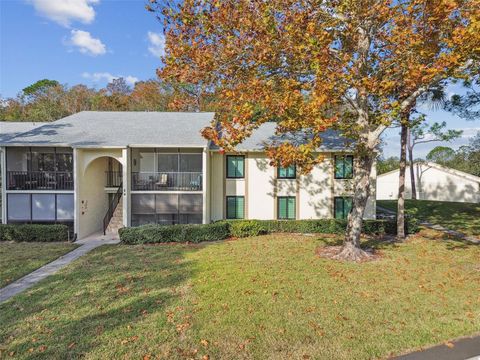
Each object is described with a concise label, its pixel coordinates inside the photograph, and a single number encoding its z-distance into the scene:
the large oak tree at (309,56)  8.74
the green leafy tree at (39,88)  37.69
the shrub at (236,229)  15.06
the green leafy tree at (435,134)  25.66
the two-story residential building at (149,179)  16.67
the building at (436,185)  34.12
